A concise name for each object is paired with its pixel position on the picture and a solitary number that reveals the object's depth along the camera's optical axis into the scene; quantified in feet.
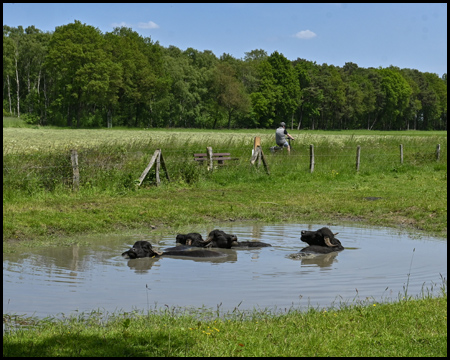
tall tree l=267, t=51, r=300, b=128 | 344.90
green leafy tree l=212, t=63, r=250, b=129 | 308.19
